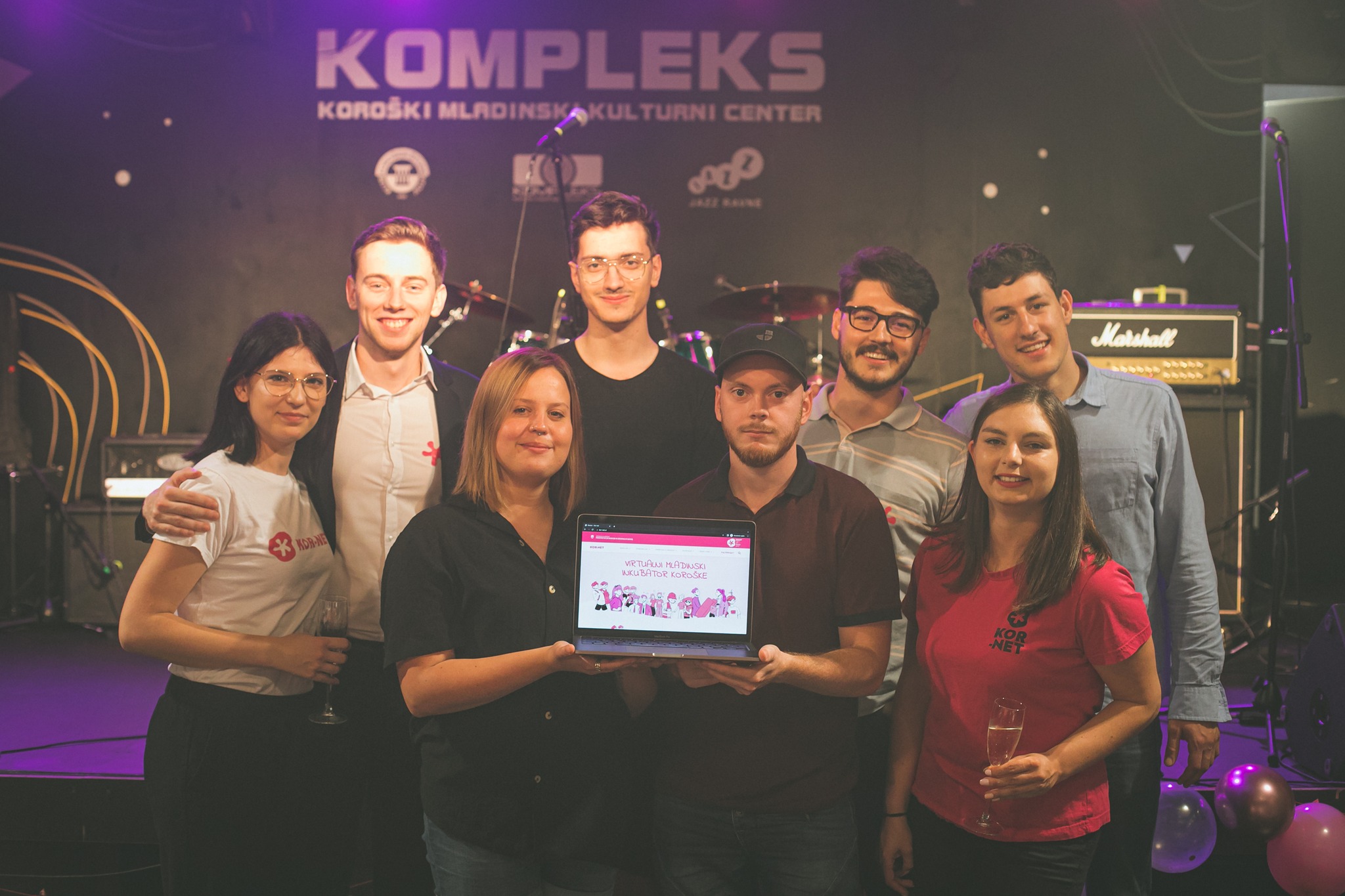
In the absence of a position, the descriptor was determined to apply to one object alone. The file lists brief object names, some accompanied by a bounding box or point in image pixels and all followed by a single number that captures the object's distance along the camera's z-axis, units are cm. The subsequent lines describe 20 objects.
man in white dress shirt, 247
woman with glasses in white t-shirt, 209
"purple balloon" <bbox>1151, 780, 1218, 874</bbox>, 289
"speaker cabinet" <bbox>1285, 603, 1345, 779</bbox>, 323
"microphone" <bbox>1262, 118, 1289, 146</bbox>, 383
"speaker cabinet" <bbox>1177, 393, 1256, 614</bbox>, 498
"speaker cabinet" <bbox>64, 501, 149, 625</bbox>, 530
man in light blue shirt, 232
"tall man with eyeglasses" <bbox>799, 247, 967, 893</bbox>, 235
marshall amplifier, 520
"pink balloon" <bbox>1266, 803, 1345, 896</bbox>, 279
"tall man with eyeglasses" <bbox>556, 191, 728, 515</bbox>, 266
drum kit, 530
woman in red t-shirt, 185
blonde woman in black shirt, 184
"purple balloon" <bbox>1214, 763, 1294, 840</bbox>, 287
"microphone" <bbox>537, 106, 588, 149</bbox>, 393
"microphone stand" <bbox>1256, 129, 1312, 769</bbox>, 370
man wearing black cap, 190
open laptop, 187
